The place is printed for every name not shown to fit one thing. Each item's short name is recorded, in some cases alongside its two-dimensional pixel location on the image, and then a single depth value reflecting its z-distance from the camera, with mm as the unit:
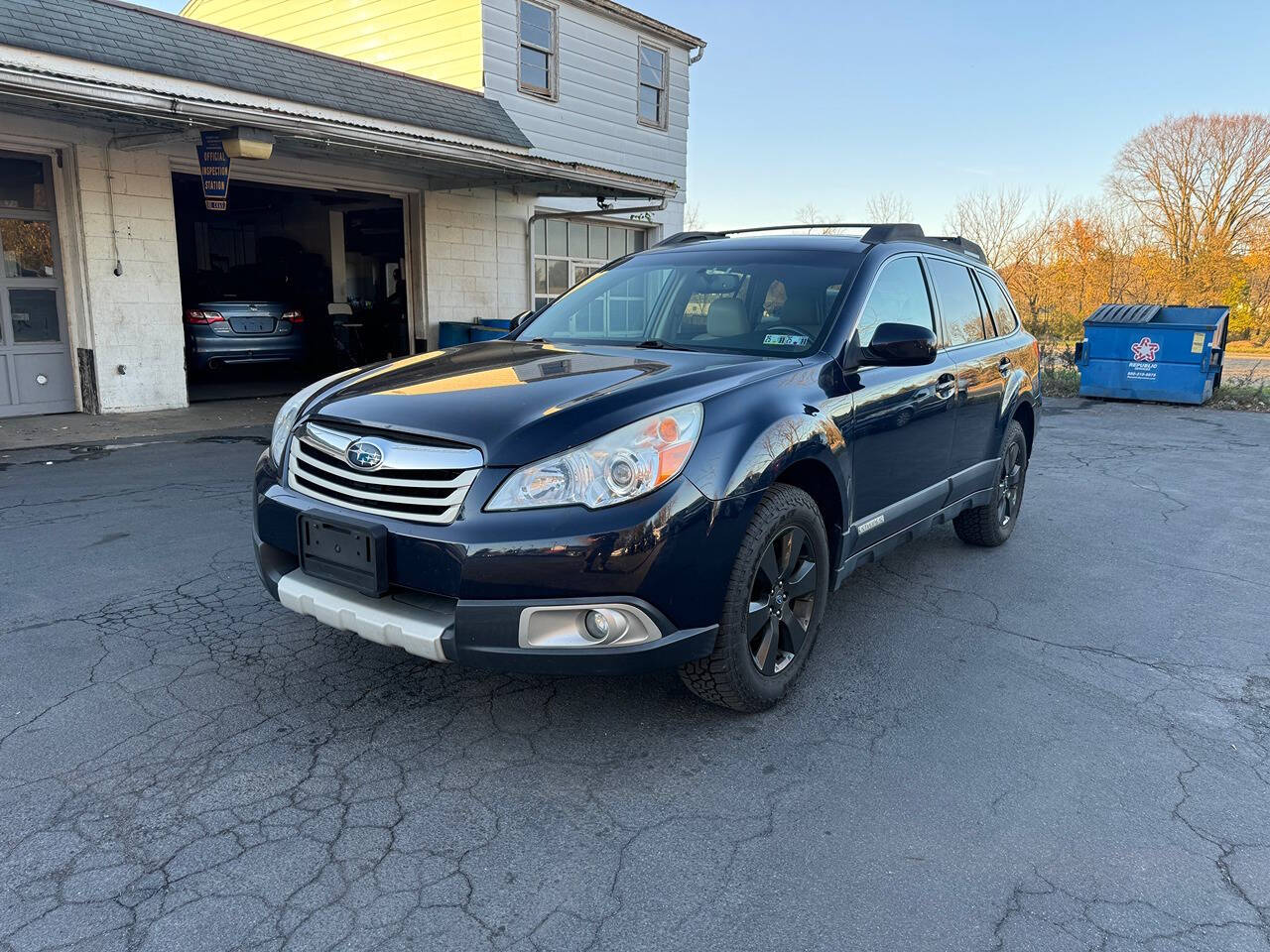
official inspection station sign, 8906
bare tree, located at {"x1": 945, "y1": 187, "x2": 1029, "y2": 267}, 23344
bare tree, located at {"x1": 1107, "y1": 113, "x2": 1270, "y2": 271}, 27688
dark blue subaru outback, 2609
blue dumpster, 12891
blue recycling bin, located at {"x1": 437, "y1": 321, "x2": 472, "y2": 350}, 12836
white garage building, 8508
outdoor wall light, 8484
